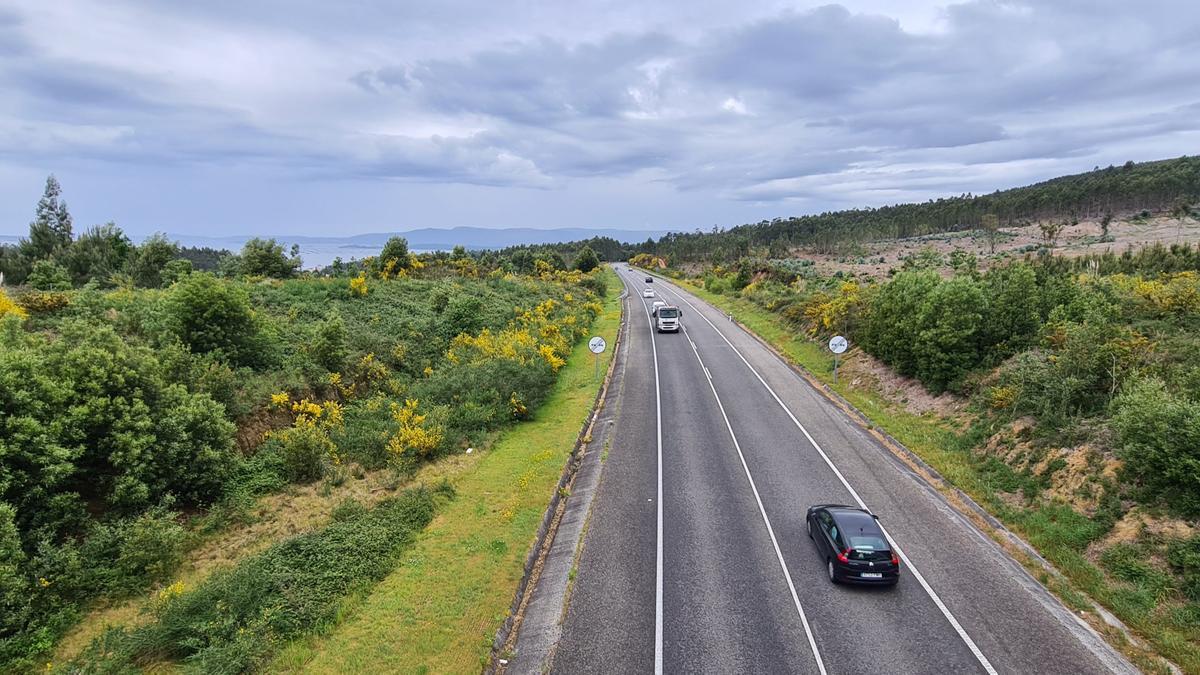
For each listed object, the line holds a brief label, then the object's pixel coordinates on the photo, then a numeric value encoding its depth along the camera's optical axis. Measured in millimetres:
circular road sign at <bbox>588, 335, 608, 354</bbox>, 27734
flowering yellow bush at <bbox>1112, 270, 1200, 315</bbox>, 18766
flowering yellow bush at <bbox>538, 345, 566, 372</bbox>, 28769
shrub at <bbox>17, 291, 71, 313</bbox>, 20512
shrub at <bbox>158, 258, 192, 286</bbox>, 31838
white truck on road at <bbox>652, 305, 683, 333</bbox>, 42906
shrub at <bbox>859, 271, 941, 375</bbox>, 24719
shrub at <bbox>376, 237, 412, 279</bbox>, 46278
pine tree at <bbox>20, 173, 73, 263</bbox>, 44469
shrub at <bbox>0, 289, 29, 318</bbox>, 18334
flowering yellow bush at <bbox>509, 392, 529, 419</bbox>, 22719
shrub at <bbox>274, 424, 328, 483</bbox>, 16781
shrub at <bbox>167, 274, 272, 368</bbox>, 19781
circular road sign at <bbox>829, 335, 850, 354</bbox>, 26359
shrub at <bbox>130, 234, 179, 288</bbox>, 37238
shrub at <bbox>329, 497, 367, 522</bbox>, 14511
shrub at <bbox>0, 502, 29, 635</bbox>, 9664
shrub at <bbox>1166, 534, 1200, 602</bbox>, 10883
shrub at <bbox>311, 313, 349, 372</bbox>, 22406
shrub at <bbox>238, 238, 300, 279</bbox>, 40688
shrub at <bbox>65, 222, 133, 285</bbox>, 39375
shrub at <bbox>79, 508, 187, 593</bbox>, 11312
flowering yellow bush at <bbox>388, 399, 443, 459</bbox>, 18203
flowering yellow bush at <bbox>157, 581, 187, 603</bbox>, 10773
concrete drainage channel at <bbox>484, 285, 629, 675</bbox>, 10453
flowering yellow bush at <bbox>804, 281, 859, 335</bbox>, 33312
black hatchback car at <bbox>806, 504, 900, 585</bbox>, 11945
